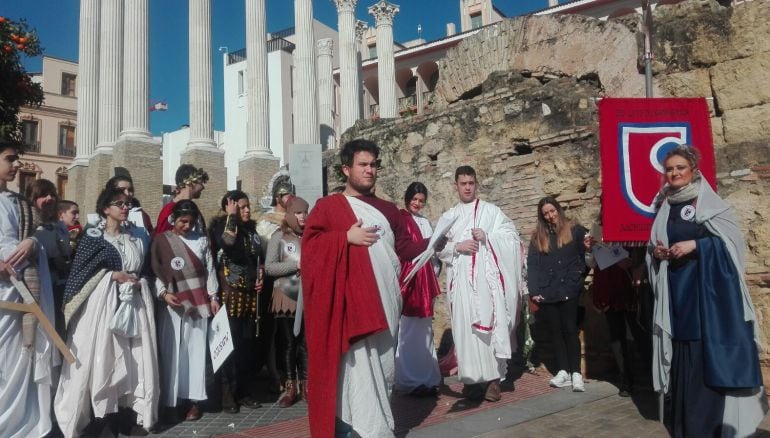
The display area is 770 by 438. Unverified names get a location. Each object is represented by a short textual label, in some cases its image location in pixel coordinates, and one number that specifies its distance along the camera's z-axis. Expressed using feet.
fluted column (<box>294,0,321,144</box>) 90.99
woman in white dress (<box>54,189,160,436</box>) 13.82
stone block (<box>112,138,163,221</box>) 71.61
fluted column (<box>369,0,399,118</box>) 102.58
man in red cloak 10.85
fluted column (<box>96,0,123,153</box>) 76.59
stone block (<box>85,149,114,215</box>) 76.89
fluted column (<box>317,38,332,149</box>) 110.73
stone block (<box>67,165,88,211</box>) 83.41
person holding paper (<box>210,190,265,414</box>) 16.74
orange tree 18.06
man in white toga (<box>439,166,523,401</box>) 16.07
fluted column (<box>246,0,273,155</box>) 84.69
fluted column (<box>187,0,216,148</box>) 78.84
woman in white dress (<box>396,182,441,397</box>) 17.57
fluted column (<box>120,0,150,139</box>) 73.61
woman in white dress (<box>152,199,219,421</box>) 15.49
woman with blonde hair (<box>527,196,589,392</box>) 17.46
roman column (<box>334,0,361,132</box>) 101.35
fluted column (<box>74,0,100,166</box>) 84.28
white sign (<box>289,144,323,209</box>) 47.06
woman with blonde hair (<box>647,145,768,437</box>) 11.41
